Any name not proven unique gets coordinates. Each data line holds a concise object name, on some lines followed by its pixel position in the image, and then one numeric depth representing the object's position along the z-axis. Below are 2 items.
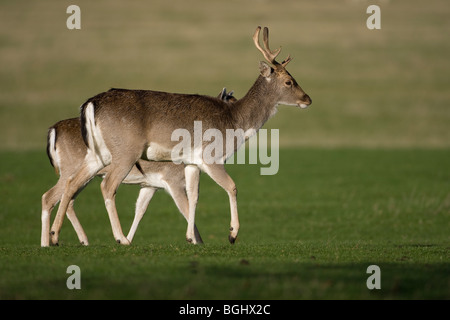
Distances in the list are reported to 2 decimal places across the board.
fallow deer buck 12.87
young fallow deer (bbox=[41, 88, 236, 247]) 14.32
